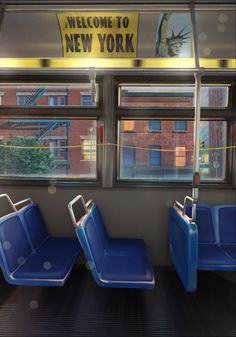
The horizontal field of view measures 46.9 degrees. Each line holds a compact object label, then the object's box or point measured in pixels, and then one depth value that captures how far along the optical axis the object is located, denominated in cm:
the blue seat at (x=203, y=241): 225
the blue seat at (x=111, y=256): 213
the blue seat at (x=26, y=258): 215
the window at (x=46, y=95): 329
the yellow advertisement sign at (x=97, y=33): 254
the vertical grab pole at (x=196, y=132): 218
